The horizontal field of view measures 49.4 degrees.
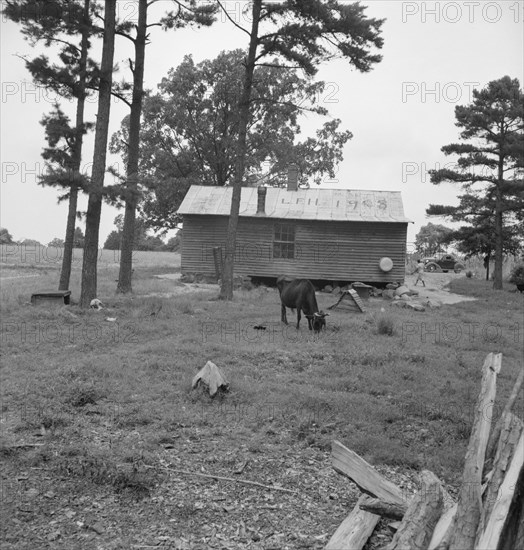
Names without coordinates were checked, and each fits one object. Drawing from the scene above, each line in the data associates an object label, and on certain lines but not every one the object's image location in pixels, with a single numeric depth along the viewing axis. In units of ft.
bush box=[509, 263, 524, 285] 118.48
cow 46.52
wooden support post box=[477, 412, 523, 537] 13.07
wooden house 93.15
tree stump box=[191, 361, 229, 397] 27.30
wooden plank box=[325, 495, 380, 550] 14.75
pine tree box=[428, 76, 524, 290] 98.12
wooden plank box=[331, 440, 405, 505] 16.81
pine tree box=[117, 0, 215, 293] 63.16
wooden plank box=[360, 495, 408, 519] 15.87
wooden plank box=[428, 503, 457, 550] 12.64
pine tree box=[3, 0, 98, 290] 51.24
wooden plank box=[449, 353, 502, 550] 12.31
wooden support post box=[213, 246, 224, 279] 93.20
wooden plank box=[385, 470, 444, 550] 13.12
